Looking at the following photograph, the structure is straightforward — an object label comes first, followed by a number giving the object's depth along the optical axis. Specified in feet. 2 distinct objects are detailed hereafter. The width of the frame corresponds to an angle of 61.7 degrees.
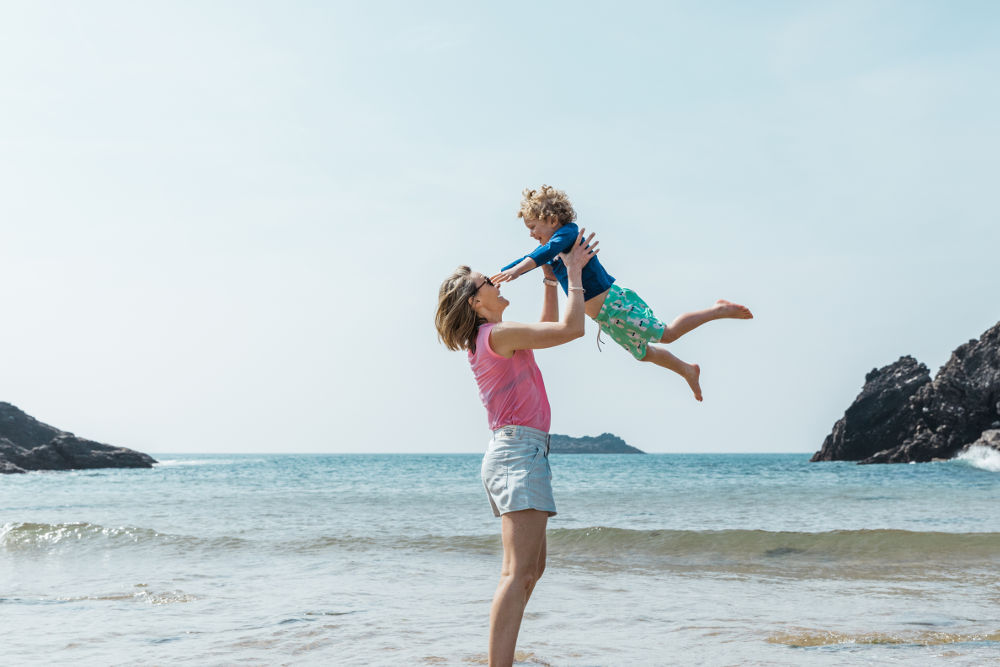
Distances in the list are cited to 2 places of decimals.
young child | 14.66
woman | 11.95
